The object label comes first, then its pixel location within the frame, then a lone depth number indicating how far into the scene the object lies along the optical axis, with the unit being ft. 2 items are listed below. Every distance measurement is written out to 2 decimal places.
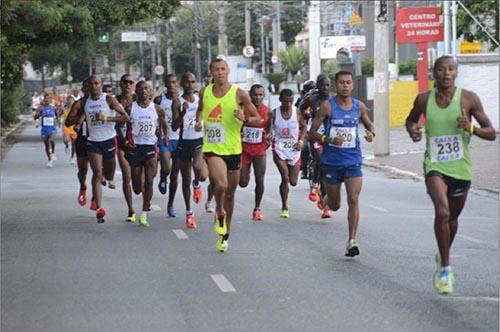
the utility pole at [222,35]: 203.62
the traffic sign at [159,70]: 240.08
